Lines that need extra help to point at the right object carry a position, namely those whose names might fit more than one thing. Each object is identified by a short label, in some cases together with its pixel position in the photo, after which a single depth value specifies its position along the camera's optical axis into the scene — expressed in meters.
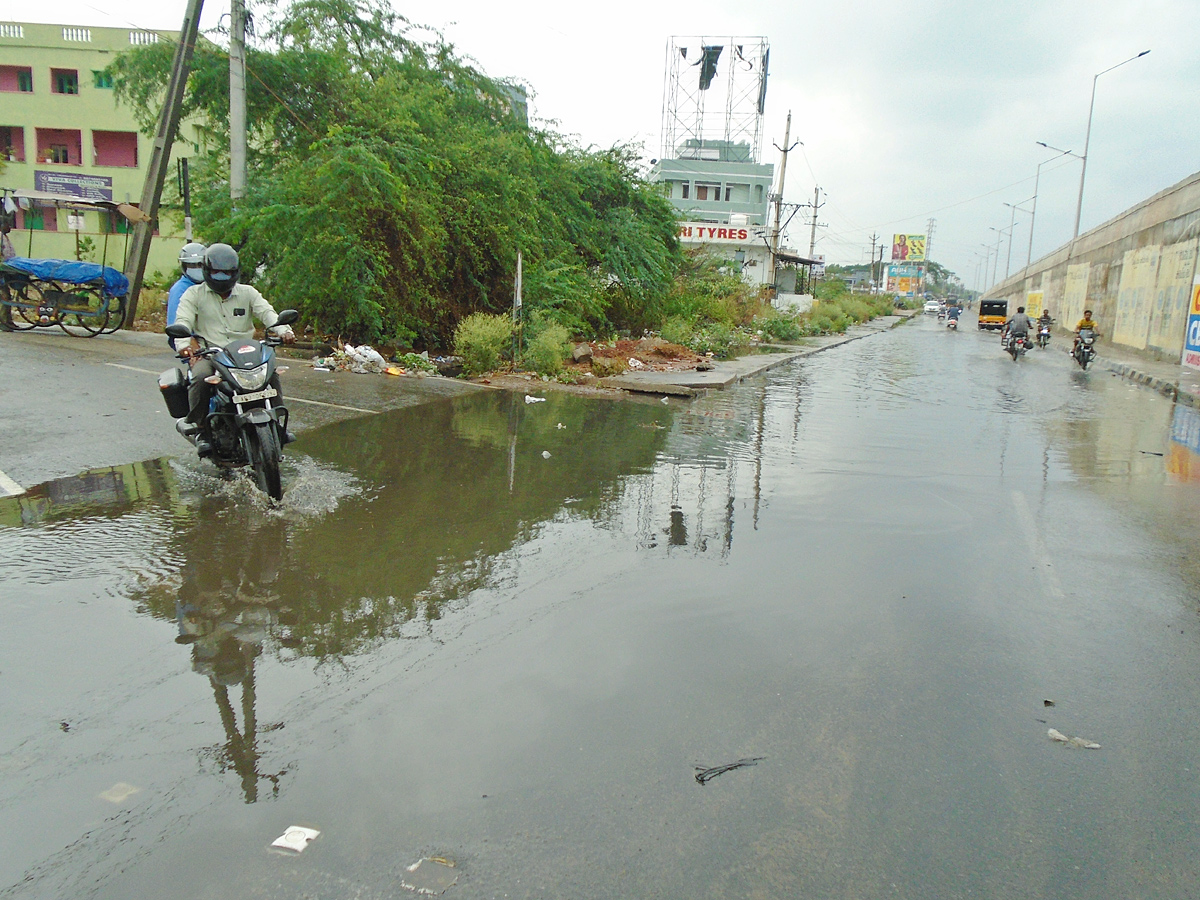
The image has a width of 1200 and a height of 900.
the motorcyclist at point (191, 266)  7.57
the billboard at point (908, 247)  135.50
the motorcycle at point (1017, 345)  28.20
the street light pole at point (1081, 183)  49.76
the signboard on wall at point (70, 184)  40.03
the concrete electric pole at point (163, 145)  15.42
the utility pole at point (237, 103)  16.39
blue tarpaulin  14.05
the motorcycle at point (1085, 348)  25.12
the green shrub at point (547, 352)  15.69
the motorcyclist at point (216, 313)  6.60
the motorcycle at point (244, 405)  6.30
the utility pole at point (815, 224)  72.75
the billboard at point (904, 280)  142.62
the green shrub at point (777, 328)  32.59
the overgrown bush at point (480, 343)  15.31
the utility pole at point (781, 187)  44.59
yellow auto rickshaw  55.84
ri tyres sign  61.50
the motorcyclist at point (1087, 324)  26.02
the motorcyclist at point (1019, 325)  28.14
